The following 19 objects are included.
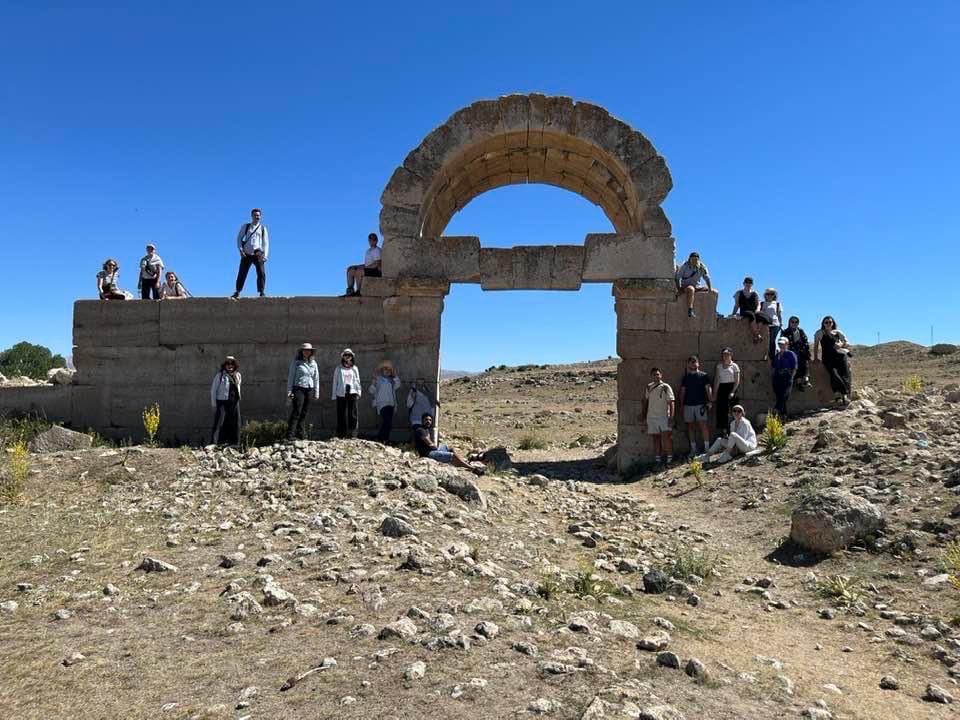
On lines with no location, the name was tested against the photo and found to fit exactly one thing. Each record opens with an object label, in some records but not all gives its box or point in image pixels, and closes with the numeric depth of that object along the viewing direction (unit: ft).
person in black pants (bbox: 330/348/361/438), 31.12
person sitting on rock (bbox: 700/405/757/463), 30.89
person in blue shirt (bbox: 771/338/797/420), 33.45
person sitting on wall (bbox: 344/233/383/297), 35.55
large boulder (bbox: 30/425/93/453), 30.25
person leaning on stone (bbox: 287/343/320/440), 30.63
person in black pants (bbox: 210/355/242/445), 30.63
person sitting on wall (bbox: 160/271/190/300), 36.76
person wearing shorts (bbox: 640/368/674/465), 32.94
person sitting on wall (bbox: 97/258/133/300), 35.78
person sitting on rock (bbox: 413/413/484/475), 30.04
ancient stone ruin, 34.60
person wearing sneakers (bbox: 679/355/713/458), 33.09
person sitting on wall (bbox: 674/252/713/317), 34.94
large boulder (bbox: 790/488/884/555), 19.90
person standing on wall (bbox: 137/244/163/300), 35.53
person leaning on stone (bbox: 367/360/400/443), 31.99
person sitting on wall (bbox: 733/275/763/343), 34.45
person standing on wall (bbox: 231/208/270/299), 35.55
